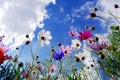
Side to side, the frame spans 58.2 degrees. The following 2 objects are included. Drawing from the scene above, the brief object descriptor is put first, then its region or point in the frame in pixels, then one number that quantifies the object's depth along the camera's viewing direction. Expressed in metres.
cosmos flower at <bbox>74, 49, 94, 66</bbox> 1.06
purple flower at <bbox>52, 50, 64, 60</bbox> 0.96
